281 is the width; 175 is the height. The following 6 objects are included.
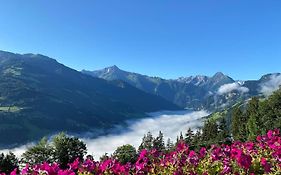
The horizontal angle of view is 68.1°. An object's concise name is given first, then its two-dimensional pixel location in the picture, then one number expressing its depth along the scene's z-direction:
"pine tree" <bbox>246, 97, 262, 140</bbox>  59.49
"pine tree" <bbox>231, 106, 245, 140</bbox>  69.65
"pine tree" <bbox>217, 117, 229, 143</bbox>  63.88
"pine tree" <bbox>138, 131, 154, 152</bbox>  80.16
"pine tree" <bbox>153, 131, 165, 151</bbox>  82.20
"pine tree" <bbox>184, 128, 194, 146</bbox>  79.22
